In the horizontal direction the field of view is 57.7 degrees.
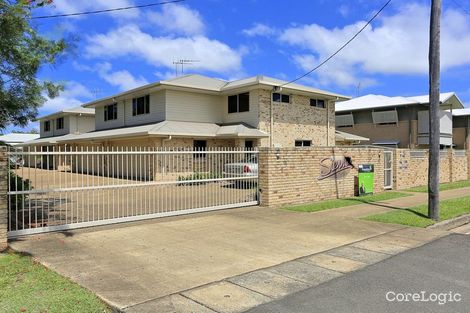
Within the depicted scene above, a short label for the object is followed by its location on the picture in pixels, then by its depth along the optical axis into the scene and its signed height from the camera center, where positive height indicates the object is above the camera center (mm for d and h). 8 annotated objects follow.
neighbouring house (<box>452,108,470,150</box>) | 41875 +2222
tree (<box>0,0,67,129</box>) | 7773 +1837
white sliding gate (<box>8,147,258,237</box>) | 10086 -1057
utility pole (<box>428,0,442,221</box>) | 10500 +1153
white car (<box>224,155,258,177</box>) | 12000 -484
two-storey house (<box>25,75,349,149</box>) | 24062 +2277
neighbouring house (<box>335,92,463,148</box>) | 36750 +2806
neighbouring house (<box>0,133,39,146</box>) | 58481 +2184
